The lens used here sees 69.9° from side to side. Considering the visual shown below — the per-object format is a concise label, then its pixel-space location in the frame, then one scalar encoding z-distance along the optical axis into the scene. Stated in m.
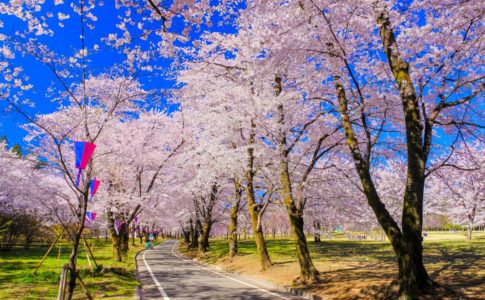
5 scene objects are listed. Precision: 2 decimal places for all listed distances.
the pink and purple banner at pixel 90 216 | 18.88
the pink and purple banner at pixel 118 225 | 23.44
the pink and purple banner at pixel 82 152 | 8.80
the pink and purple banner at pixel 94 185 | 13.61
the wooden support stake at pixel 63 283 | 6.50
